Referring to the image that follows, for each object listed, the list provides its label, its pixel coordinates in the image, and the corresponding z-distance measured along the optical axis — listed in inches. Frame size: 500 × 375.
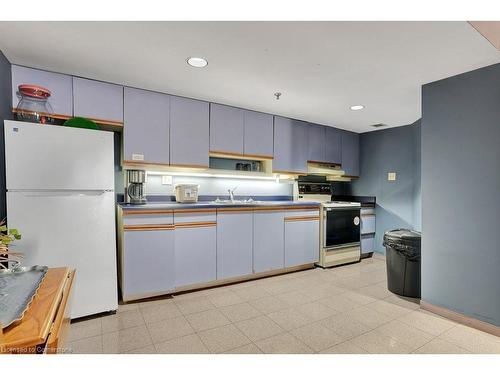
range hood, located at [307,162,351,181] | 156.6
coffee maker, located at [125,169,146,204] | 109.8
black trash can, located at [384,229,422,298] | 105.7
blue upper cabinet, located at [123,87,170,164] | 102.7
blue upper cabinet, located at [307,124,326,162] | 157.2
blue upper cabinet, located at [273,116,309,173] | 143.1
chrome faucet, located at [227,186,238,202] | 138.6
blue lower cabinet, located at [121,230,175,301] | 95.3
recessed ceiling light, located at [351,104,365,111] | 125.7
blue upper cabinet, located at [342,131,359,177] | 175.9
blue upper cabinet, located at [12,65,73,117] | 84.0
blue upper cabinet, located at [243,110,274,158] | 132.3
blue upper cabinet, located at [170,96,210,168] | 112.7
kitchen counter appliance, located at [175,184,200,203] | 118.4
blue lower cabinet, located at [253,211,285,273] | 123.8
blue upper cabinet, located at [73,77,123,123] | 93.0
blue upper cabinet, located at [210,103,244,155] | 122.4
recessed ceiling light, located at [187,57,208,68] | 81.7
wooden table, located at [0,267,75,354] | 27.9
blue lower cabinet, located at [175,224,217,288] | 105.1
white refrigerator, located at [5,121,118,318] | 74.5
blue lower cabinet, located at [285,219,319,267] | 134.0
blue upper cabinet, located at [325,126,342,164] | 165.5
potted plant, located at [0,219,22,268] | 42.2
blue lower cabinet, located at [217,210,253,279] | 114.3
